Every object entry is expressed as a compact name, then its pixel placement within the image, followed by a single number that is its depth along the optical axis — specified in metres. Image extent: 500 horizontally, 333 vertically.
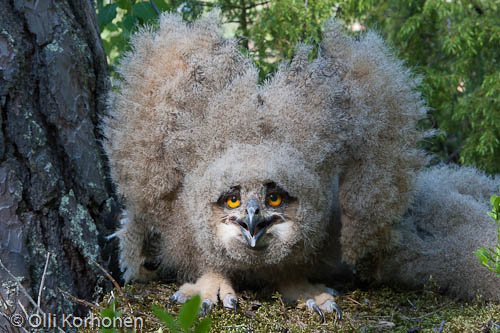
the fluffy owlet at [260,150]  2.46
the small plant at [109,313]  1.38
